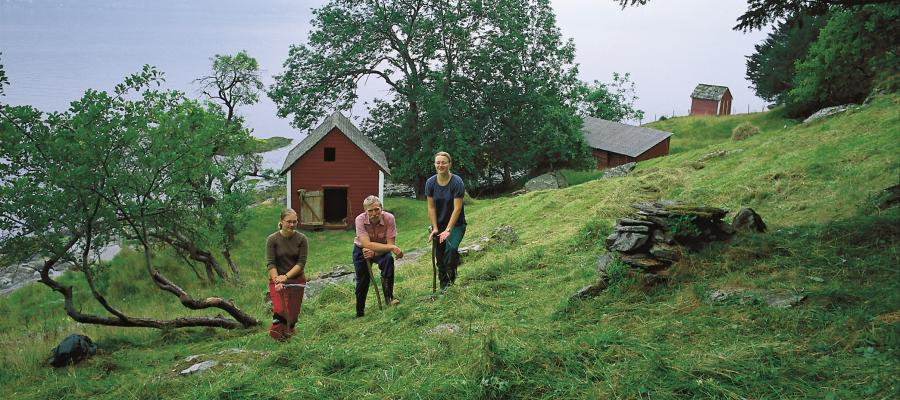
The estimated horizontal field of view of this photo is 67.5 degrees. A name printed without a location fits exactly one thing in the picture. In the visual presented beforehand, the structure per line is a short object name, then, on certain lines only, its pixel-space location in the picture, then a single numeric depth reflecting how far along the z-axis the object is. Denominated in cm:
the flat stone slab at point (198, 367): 807
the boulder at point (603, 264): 898
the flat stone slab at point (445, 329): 793
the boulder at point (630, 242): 903
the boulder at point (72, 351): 991
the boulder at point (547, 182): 4112
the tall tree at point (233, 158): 2196
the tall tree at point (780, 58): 4638
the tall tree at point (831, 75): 3403
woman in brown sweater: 893
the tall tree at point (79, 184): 1152
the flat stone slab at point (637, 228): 918
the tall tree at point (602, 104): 6862
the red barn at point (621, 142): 5078
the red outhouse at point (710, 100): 7344
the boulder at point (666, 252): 889
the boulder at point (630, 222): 930
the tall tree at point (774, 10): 1030
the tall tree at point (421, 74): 3725
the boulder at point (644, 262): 876
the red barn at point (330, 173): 3250
